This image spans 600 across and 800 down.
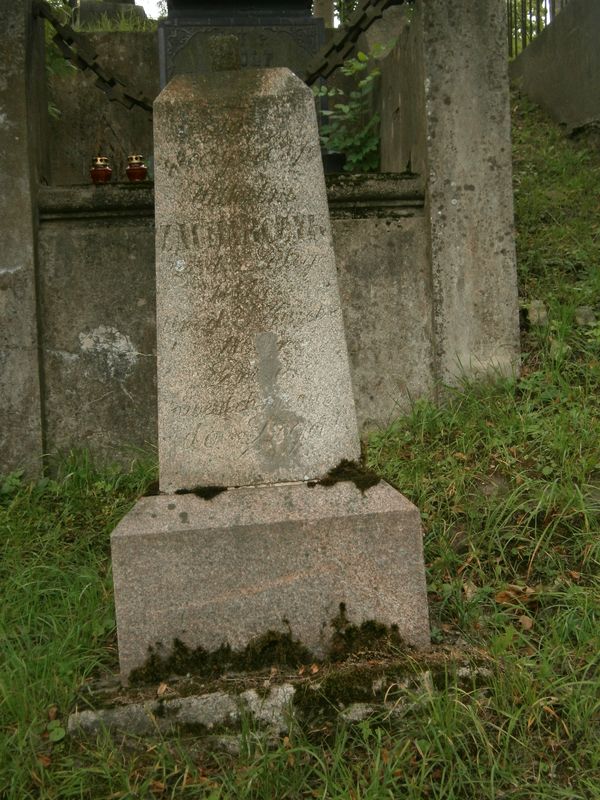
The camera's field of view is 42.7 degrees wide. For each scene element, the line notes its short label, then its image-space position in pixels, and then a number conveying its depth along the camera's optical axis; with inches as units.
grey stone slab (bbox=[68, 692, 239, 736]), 79.9
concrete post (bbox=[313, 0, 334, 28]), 386.0
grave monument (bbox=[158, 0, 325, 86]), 225.0
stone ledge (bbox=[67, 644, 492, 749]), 79.9
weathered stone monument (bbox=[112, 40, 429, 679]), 91.2
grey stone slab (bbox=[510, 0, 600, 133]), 262.2
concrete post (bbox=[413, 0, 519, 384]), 165.8
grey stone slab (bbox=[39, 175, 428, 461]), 167.9
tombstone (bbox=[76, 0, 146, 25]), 329.1
